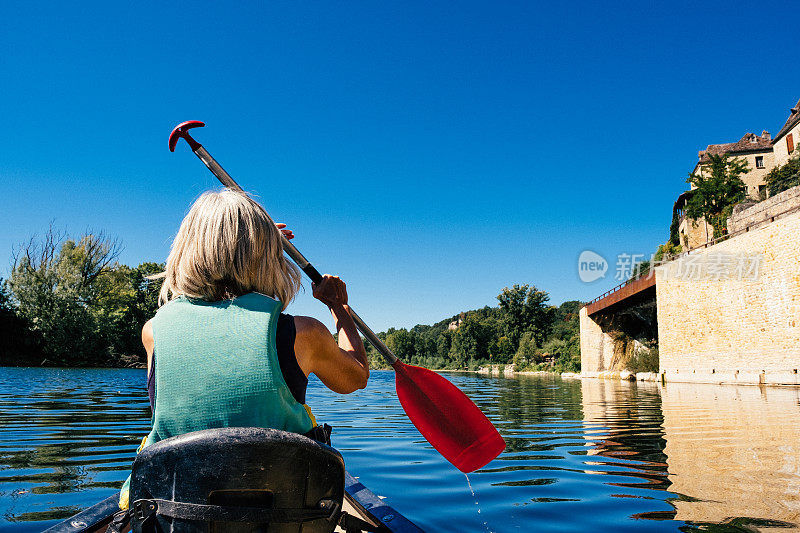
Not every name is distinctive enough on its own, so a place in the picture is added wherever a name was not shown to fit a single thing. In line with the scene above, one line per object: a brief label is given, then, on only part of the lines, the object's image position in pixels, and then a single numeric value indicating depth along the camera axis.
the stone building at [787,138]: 34.47
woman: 1.18
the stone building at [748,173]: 38.59
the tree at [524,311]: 57.88
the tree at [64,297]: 30.05
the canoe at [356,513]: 1.62
